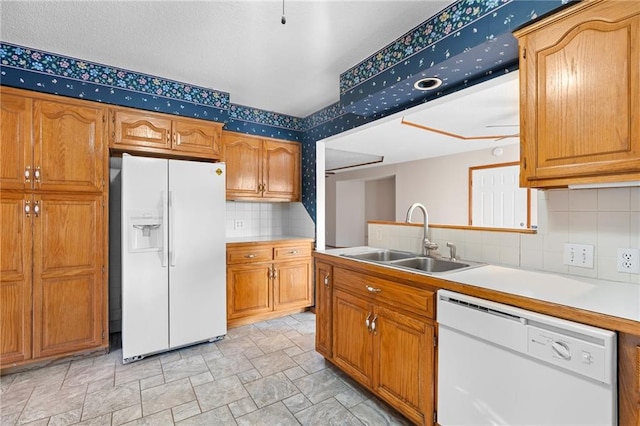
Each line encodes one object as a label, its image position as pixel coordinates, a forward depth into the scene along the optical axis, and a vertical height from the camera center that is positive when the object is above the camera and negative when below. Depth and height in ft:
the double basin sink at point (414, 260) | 6.49 -1.13
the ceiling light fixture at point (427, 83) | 6.56 +2.86
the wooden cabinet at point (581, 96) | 3.83 +1.62
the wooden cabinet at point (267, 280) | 10.34 -2.44
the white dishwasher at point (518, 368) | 3.34 -2.01
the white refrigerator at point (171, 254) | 7.93 -1.16
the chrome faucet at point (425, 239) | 6.98 -0.66
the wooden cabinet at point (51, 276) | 7.18 -1.55
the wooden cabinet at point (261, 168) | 11.03 +1.73
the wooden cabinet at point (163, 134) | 8.39 +2.33
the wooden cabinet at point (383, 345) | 5.24 -2.63
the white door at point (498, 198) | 14.32 +0.66
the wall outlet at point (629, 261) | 4.42 -0.73
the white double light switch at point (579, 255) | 4.87 -0.71
